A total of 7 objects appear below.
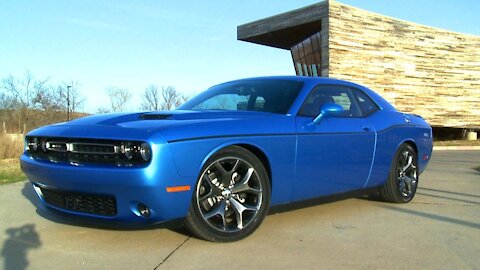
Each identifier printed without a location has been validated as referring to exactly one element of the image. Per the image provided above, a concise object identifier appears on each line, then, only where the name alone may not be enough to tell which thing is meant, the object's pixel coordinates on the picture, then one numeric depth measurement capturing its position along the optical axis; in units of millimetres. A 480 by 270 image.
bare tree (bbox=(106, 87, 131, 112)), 33872
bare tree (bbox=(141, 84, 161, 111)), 27638
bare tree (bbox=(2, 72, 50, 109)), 31998
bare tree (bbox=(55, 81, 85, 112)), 35188
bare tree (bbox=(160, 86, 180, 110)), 27522
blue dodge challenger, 3242
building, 19859
